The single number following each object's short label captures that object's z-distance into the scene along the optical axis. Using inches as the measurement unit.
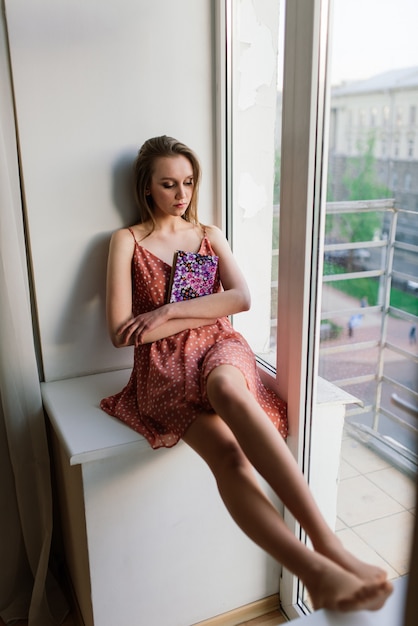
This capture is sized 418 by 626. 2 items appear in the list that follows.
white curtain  58.4
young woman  38.3
